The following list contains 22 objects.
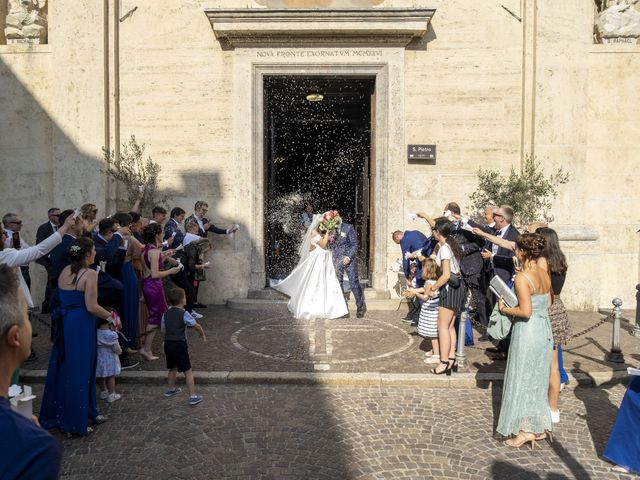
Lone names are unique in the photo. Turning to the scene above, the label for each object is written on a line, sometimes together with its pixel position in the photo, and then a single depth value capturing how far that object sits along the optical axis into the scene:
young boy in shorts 5.38
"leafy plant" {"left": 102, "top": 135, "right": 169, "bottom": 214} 10.43
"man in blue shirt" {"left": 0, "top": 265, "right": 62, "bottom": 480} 1.25
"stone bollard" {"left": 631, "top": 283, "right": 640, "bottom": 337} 8.16
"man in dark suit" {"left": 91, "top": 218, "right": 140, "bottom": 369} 5.62
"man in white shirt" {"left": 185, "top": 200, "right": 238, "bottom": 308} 10.03
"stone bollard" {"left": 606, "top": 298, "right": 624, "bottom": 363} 6.63
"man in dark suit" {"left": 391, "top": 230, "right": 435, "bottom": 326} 8.81
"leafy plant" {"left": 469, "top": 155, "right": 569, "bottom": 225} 9.80
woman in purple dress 6.89
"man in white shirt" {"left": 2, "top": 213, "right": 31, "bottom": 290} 8.11
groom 9.47
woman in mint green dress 4.51
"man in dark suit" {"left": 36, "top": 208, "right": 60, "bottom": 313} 8.98
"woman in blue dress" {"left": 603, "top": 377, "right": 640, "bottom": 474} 4.09
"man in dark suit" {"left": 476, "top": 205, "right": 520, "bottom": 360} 7.45
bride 9.33
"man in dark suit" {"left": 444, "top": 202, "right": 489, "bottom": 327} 7.73
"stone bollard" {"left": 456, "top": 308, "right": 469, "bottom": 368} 6.26
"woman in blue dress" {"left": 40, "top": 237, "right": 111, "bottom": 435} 4.78
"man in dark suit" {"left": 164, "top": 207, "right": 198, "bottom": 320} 8.80
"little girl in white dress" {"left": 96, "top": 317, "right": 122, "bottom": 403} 5.29
